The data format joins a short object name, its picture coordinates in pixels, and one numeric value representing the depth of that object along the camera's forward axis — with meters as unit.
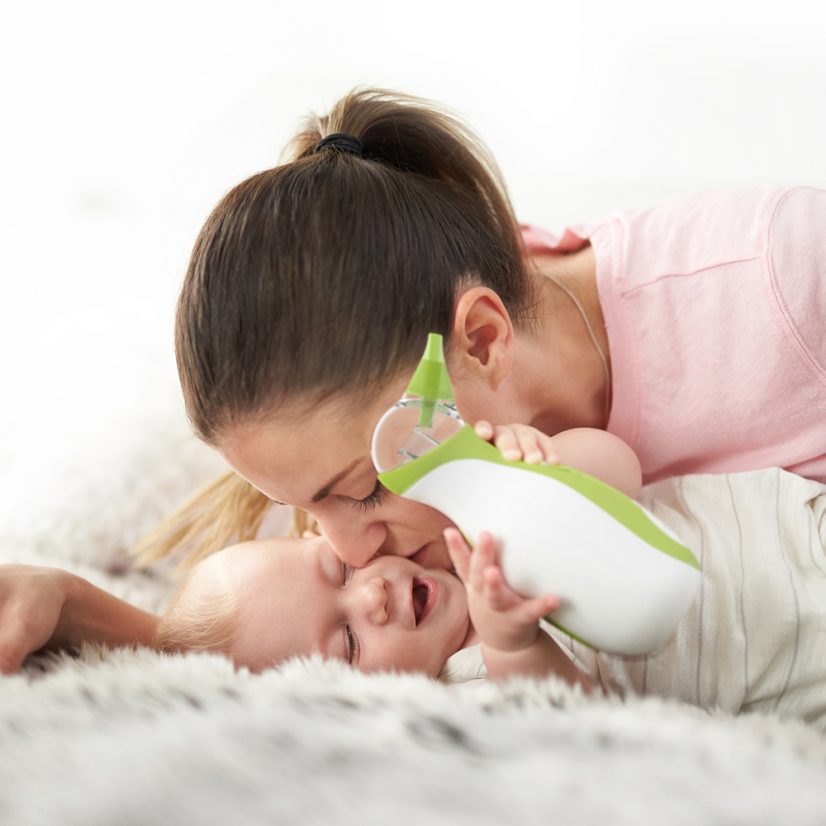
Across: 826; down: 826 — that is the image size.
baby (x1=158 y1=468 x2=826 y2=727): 1.01
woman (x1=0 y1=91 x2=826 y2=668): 0.97
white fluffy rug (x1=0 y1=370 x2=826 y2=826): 0.59
